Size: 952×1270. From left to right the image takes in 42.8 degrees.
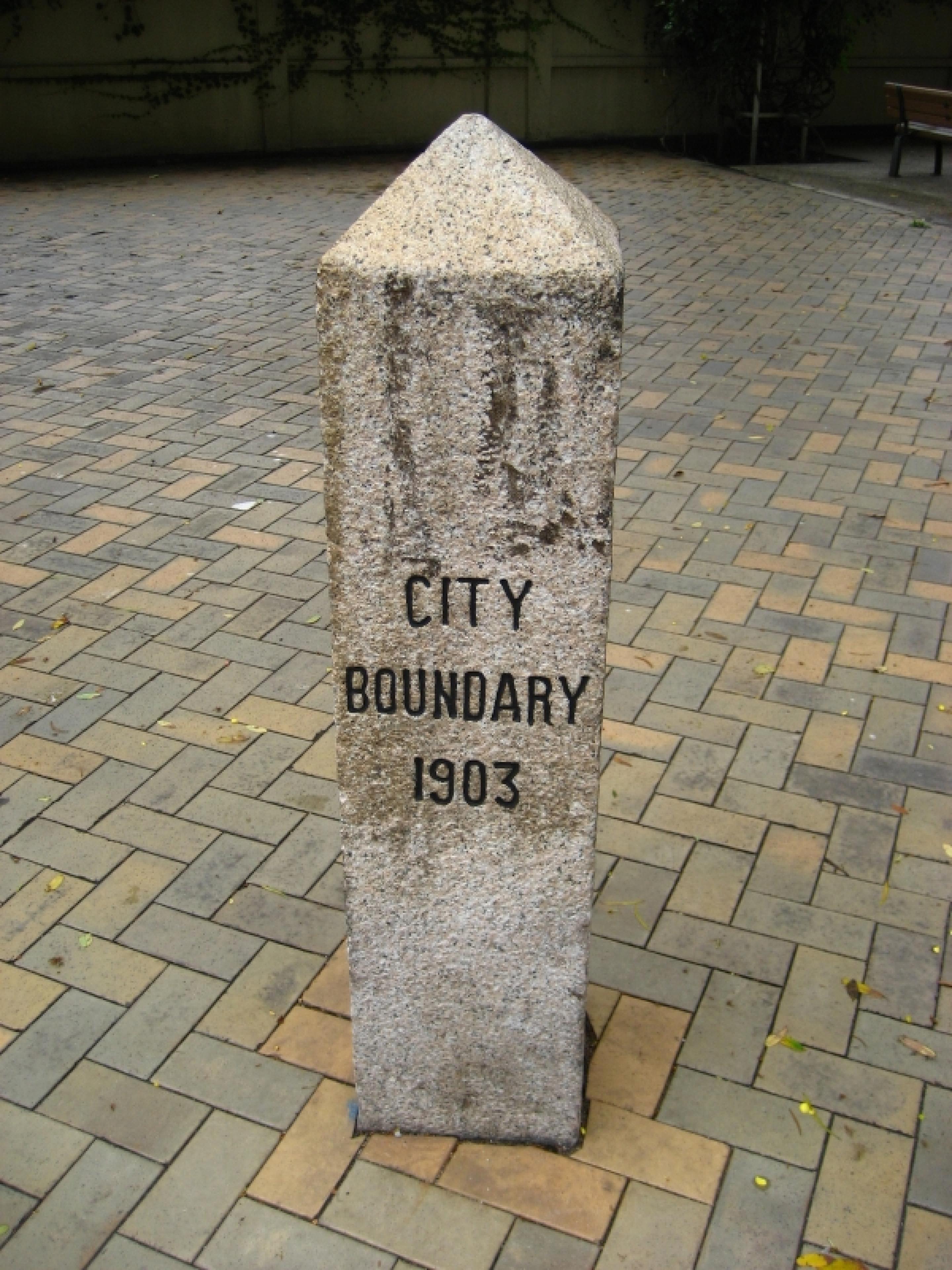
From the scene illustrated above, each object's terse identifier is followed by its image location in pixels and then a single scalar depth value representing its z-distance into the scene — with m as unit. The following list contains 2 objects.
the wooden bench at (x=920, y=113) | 11.85
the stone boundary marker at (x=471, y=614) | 1.89
